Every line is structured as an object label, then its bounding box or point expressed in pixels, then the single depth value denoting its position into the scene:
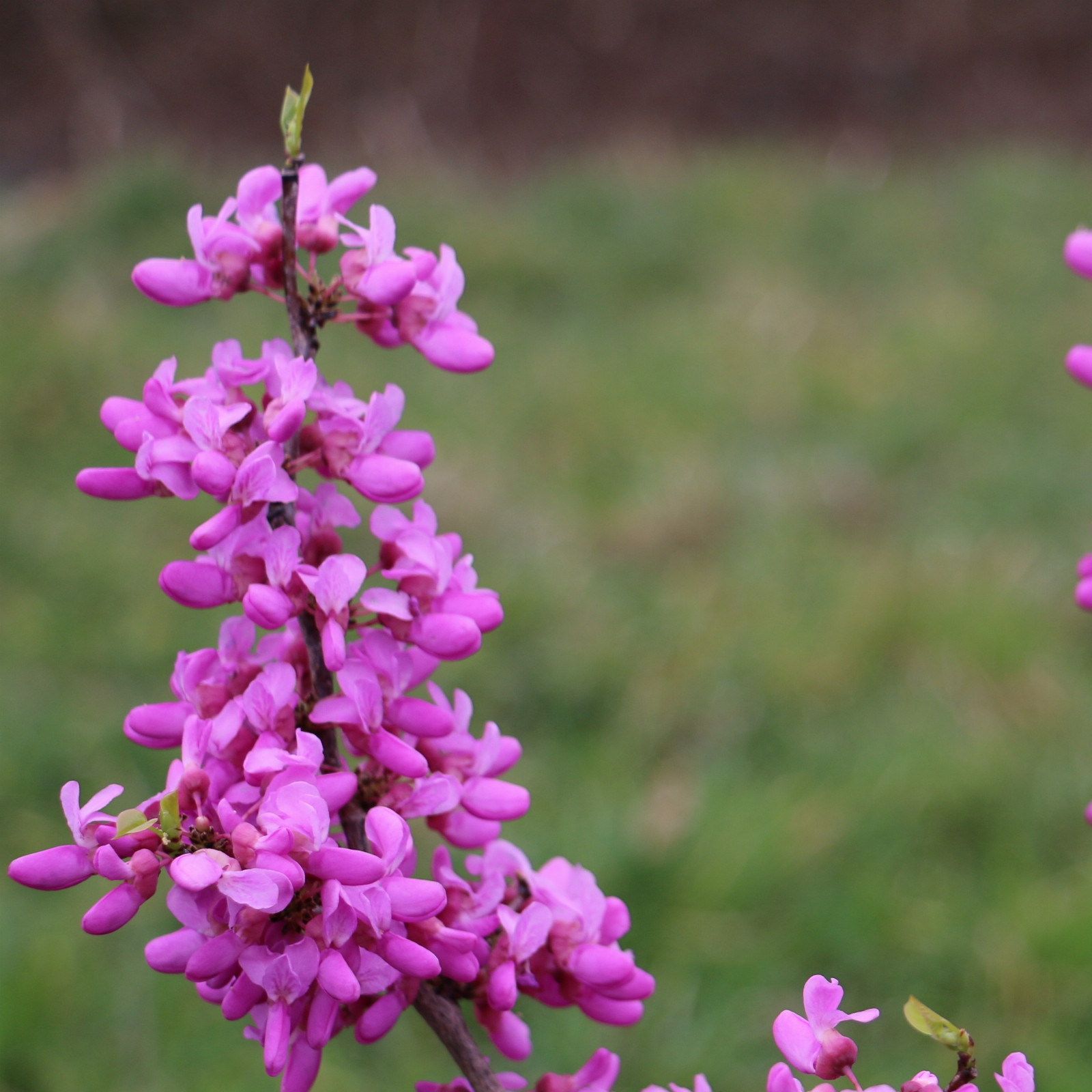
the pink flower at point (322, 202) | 0.52
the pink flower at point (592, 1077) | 0.52
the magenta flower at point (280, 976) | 0.50
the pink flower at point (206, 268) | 0.52
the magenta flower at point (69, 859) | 0.50
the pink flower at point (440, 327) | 0.52
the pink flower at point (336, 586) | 0.50
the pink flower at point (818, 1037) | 0.50
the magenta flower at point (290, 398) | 0.50
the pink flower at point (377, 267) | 0.52
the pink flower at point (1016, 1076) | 0.49
